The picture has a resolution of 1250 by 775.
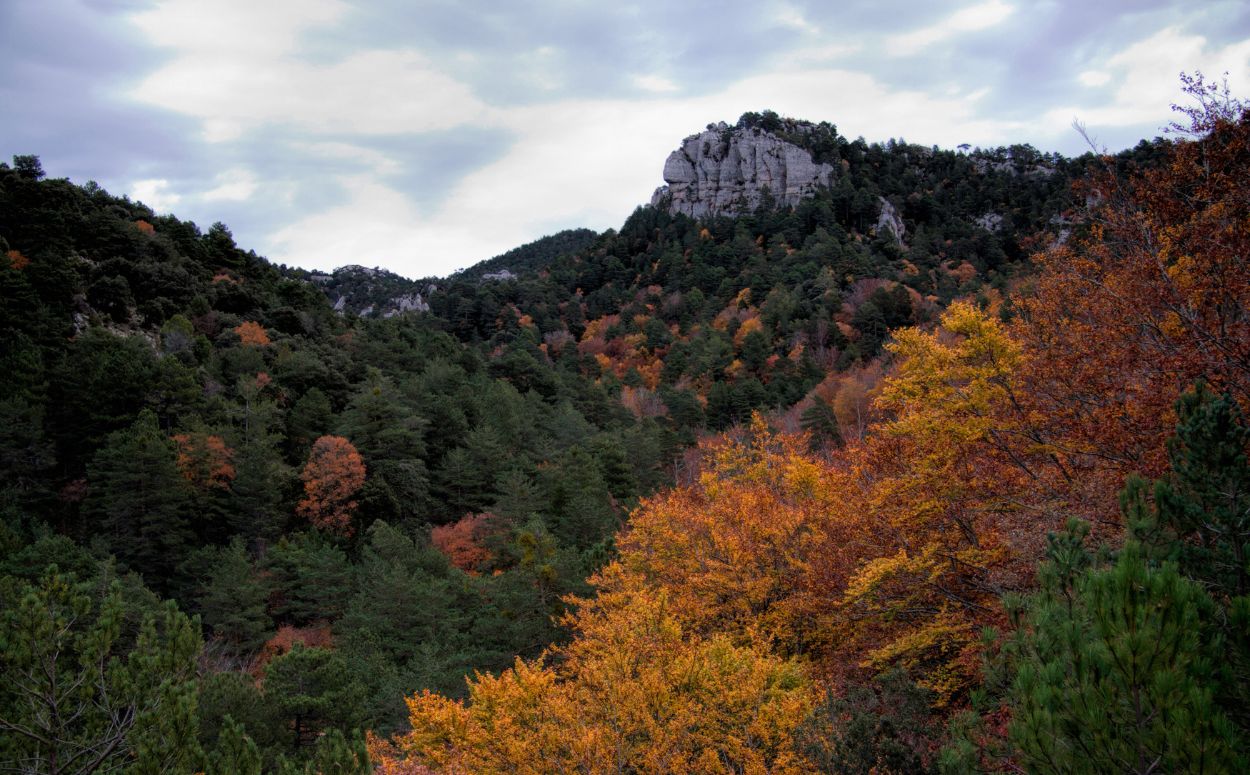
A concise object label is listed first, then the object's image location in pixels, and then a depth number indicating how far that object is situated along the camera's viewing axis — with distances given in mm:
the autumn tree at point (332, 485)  34031
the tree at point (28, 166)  51344
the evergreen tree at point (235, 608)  26469
